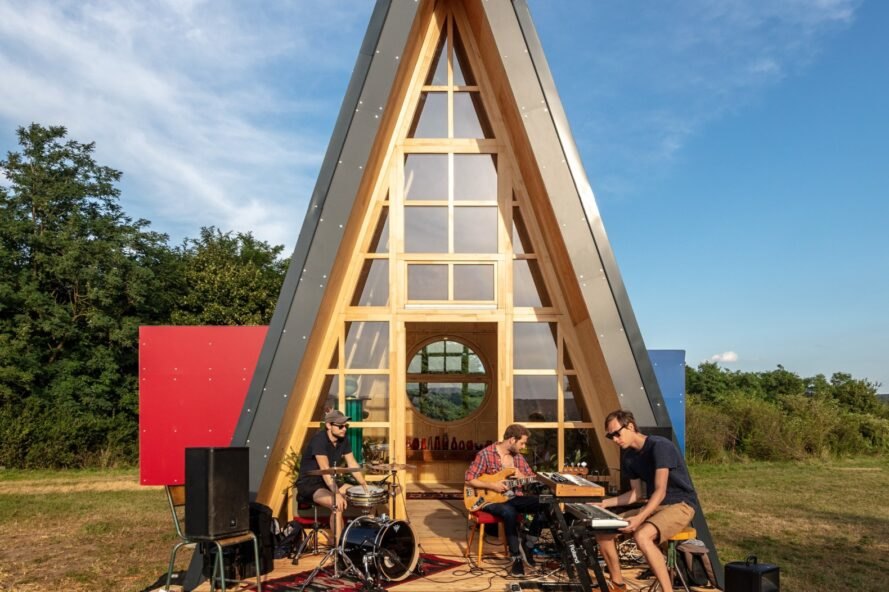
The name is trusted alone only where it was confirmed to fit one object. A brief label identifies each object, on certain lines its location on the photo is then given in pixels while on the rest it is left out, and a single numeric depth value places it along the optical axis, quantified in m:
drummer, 5.93
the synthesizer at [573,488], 4.66
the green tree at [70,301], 18.02
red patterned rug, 5.05
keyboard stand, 4.41
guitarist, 5.92
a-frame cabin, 6.12
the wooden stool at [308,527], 5.98
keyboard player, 4.54
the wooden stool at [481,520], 5.93
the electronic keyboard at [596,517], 4.33
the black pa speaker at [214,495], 4.70
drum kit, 5.14
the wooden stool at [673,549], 4.79
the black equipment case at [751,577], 4.38
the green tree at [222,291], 23.50
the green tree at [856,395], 21.53
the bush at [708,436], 16.59
